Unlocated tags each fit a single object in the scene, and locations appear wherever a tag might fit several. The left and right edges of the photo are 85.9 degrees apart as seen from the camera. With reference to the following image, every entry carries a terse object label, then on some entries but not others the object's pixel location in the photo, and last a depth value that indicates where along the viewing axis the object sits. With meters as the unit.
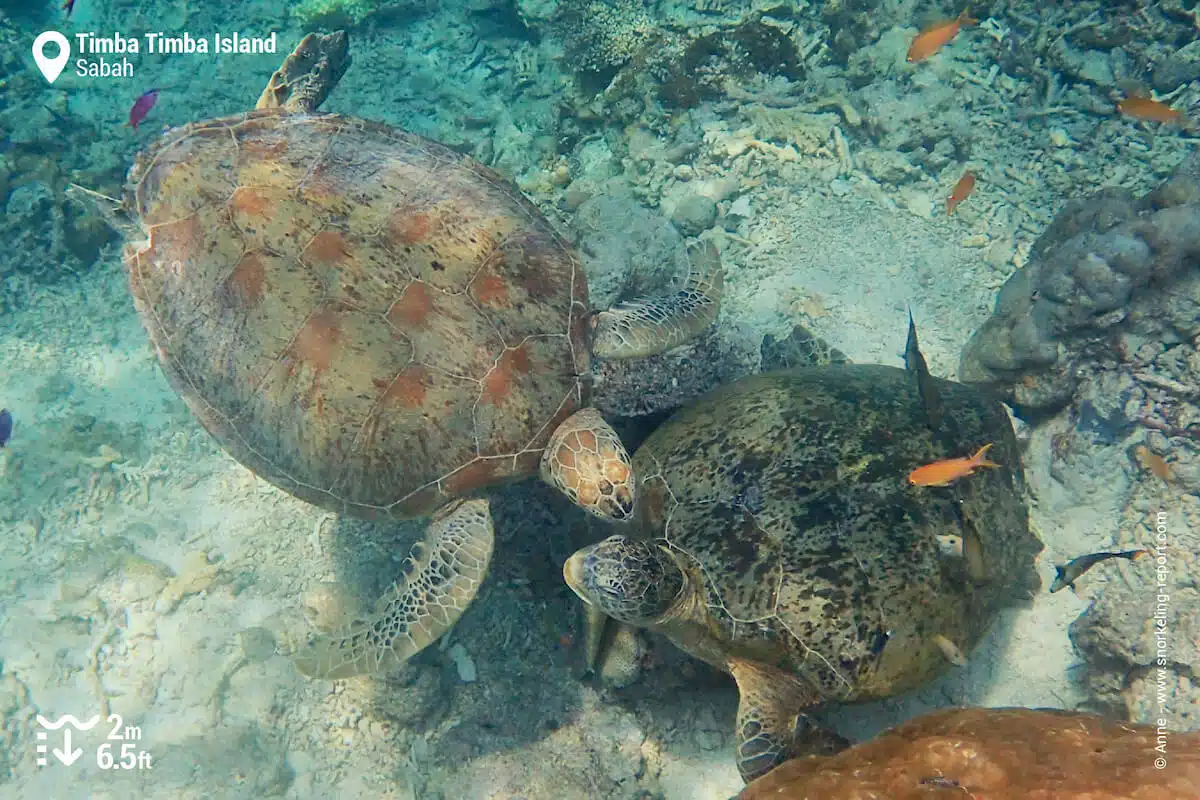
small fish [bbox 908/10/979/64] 4.64
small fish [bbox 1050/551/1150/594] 3.01
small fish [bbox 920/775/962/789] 2.17
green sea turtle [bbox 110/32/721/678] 3.22
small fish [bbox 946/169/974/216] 4.60
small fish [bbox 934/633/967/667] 2.88
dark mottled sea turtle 2.83
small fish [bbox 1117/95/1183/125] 4.46
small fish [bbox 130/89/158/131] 5.73
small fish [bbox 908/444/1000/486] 2.87
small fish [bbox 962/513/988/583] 3.00
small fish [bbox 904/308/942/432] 3.25
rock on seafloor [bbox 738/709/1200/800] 2.10
